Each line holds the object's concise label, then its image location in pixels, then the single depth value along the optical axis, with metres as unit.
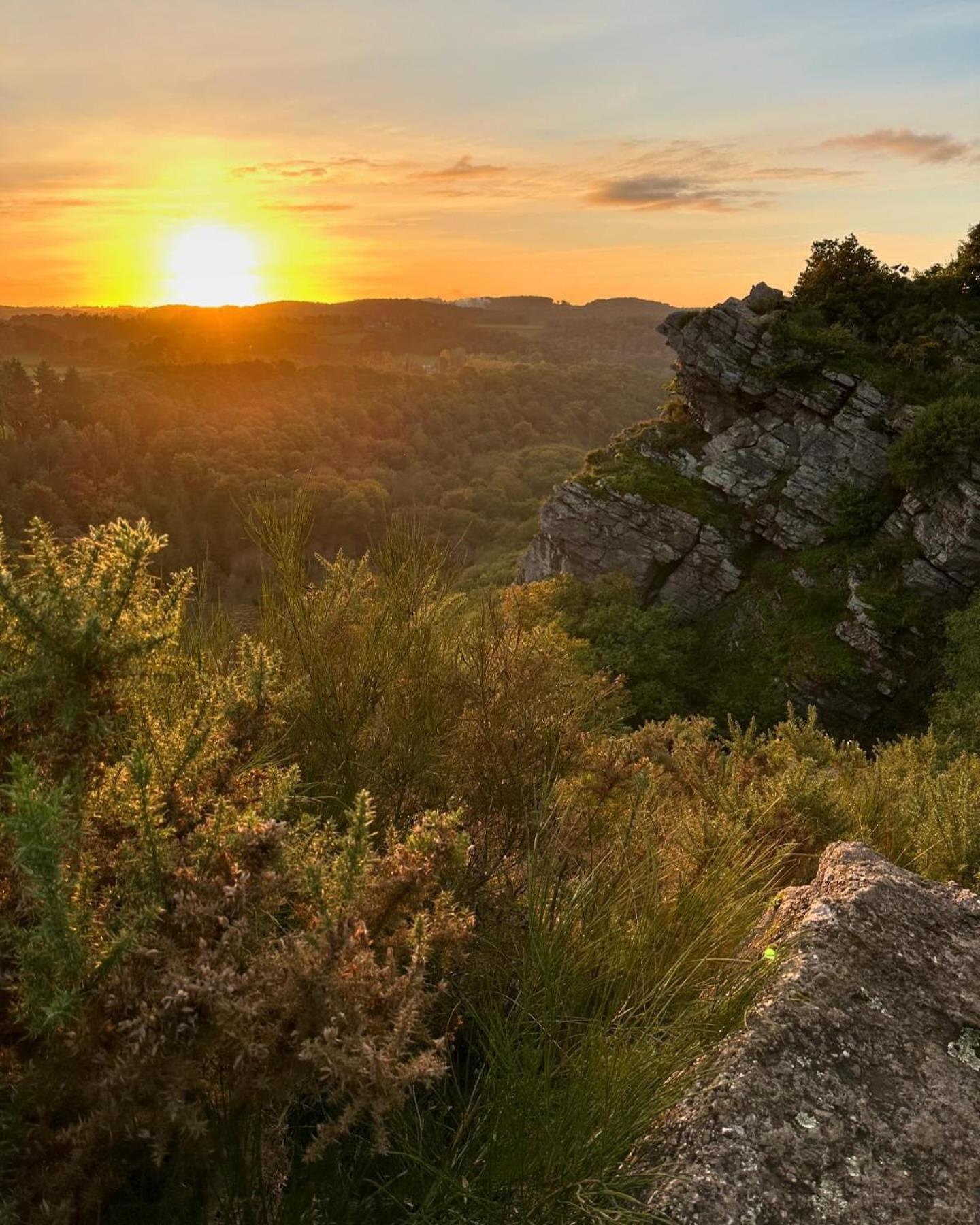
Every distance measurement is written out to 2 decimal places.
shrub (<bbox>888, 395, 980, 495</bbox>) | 23.69
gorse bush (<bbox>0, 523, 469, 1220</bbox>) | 1.28
